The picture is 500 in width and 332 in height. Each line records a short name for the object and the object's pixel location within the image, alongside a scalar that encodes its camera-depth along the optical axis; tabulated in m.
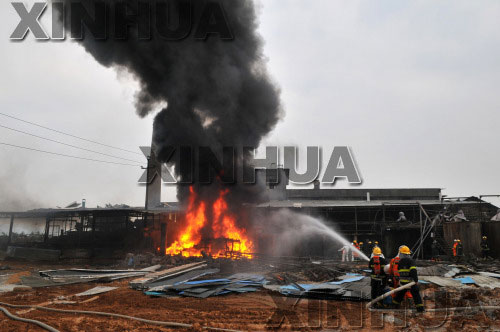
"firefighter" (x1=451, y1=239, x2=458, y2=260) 17.37
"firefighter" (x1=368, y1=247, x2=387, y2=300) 8.48
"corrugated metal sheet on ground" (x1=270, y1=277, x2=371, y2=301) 9.47
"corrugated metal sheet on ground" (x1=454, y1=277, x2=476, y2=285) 11.44
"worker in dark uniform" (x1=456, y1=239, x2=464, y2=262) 17.20
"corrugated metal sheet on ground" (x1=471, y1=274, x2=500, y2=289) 10.93
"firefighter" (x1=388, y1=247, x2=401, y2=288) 8.12
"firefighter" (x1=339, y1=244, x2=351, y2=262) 19.16
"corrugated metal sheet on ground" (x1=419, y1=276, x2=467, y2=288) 10.88
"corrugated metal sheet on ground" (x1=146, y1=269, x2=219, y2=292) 11.10
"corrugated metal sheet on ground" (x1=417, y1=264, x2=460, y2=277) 12.73
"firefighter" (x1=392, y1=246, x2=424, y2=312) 7.56
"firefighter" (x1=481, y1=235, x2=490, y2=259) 18.35
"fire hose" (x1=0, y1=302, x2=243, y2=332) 6.46
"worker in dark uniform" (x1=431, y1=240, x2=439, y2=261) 20.19
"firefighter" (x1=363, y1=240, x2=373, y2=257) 22.72
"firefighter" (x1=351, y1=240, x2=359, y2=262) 19.46
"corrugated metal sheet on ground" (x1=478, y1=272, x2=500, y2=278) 12.40
